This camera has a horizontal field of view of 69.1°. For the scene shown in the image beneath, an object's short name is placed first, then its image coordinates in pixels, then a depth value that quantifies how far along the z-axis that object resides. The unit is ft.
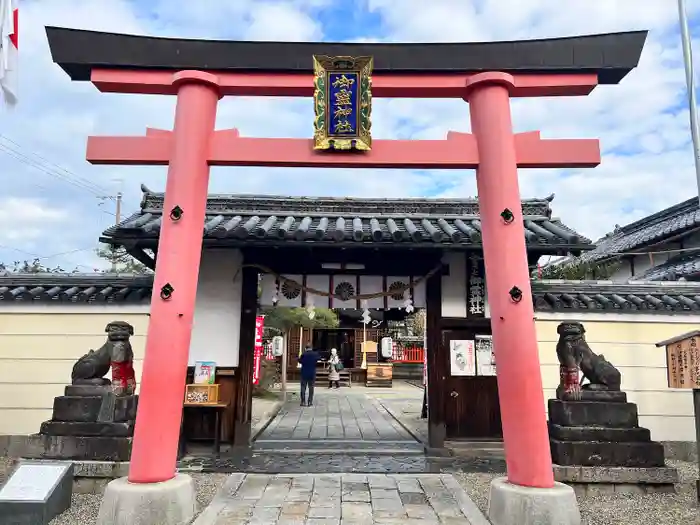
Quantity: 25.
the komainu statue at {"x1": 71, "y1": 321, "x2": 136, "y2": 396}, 24.22
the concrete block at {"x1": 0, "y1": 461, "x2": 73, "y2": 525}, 17.95
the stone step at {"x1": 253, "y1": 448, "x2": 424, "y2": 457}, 31.01
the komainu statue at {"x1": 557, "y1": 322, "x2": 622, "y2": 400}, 24.13
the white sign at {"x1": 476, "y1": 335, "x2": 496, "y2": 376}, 32.07
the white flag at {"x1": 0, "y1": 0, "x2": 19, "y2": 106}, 21.40
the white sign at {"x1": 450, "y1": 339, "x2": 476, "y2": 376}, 32.14
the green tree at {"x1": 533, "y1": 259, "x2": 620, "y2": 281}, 62.34
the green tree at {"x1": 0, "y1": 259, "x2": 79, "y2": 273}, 33.26
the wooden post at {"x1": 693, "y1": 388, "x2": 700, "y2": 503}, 21.56
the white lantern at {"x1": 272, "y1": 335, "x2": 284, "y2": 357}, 74.49
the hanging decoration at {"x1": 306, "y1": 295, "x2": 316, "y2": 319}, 33.27
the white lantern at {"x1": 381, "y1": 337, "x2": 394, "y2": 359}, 94.59
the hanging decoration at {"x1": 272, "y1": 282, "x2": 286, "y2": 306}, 33.78
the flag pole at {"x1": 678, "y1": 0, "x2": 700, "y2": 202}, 25.57
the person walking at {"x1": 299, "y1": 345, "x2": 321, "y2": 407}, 57.00
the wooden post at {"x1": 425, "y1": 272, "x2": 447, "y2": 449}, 31.30
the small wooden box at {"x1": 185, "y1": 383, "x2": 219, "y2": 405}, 29.78
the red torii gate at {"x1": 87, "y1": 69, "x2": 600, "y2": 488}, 18.45
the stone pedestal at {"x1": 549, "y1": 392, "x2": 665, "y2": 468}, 22.88
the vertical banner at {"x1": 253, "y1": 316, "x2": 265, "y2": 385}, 53.74
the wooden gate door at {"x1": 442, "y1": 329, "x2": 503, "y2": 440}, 31.53
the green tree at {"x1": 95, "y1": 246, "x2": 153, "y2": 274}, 92.63
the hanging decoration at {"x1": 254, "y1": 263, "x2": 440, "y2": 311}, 32.94
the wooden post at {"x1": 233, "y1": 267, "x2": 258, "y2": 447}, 30.78
